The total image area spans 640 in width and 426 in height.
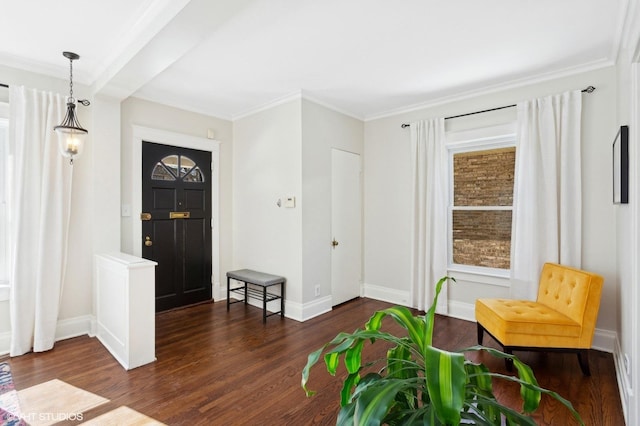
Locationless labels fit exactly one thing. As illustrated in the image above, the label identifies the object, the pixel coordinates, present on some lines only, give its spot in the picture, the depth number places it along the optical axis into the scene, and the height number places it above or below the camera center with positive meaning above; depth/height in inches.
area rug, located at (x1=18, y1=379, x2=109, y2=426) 80.7 -50.9
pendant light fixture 112.5 +26.8
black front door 156.3 -4.1
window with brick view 147.7 +3.2
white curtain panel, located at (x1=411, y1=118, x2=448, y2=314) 154.9 +1.3
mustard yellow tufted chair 99.6 -34.0
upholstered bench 151.0 -36.5
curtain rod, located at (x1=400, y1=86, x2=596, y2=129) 120.0 +46.2
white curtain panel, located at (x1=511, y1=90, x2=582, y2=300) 122.2 +9.3
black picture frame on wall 89.3 +13.8
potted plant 27.5 -18.4
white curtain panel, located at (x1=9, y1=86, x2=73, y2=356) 115.7 -1.7
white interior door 170.9 -7.0
